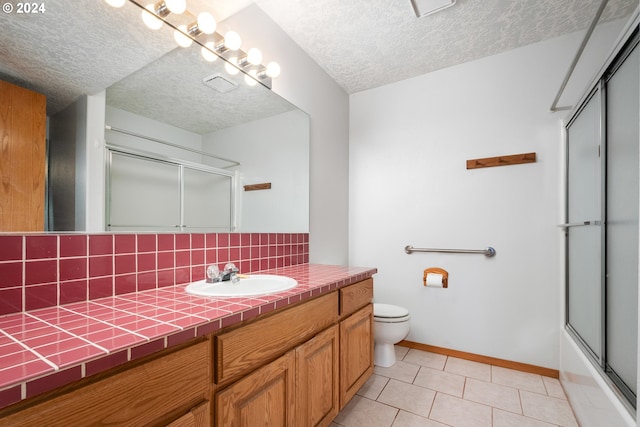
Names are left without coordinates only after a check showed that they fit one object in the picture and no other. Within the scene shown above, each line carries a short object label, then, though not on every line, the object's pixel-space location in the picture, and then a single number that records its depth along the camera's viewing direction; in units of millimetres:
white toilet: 2043
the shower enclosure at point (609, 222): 1065
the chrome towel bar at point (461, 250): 2145
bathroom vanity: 555
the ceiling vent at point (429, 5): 1641
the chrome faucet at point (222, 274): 1285
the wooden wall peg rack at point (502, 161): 2039
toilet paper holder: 2184
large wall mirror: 904
